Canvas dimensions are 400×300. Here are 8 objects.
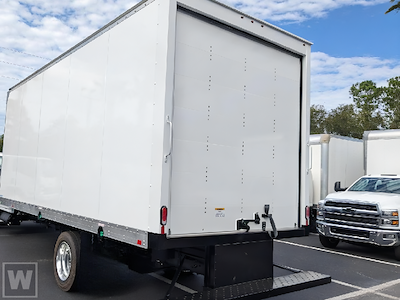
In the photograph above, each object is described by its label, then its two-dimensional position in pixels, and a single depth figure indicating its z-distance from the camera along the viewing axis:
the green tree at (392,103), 32.47
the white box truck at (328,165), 11.82
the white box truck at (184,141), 3.98
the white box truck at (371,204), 8.33
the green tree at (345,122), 36.84
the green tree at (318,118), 40.69
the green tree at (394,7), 21.30
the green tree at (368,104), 34.97
